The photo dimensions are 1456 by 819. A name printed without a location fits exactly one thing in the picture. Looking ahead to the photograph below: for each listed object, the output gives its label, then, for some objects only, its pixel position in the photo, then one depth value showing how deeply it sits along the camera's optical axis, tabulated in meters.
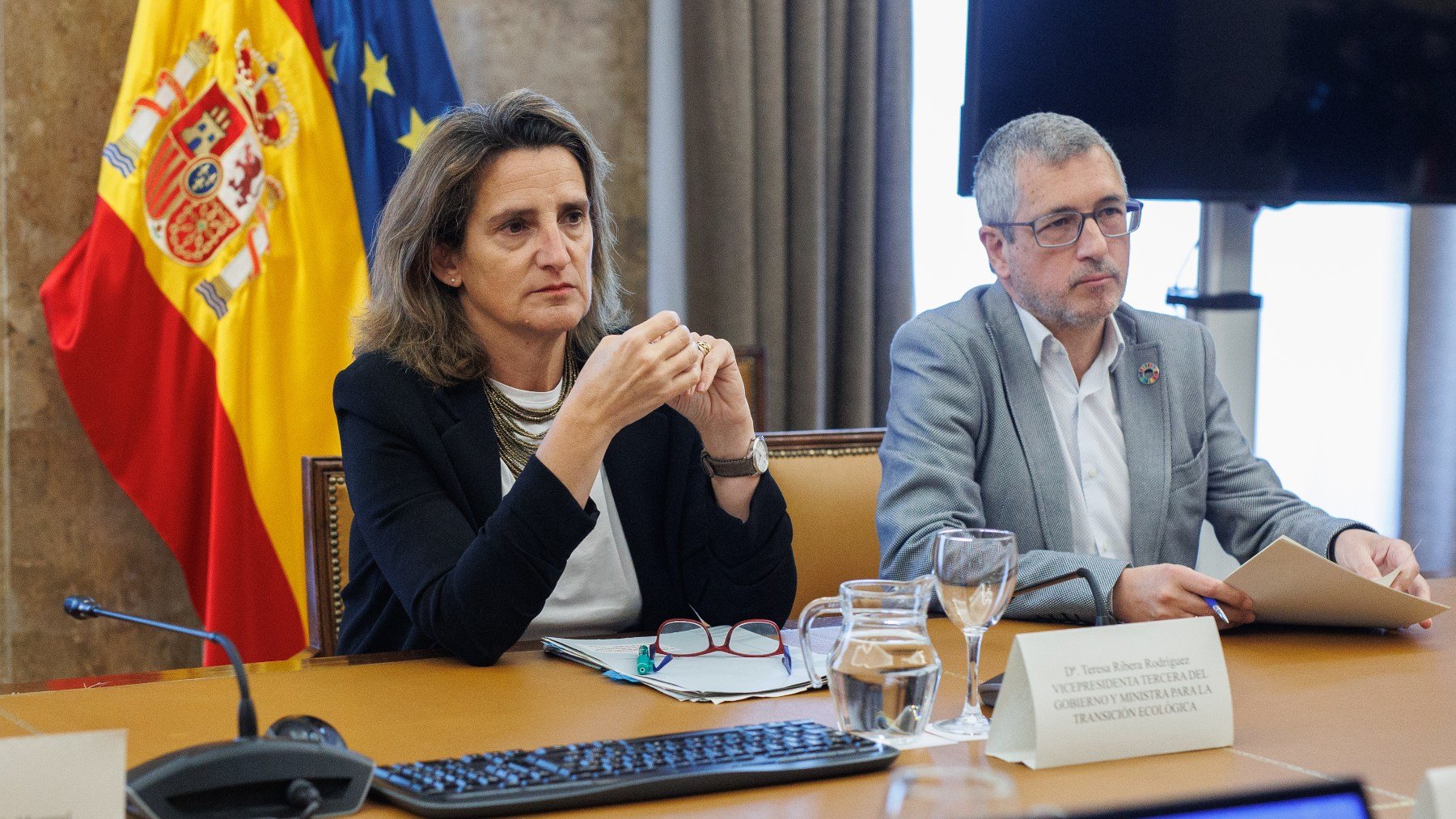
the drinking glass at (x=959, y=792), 1.55
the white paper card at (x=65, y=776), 2.39
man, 3.42
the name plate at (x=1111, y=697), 2.73
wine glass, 2.83
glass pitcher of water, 2.76
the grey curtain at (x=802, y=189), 4.30
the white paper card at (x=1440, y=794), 2.33
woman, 3.13
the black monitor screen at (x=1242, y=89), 4.12
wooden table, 2.70
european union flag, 4.04
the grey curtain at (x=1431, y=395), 5.04
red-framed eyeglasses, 3.02
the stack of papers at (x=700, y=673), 2.90
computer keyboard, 2.64
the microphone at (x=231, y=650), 2.65
